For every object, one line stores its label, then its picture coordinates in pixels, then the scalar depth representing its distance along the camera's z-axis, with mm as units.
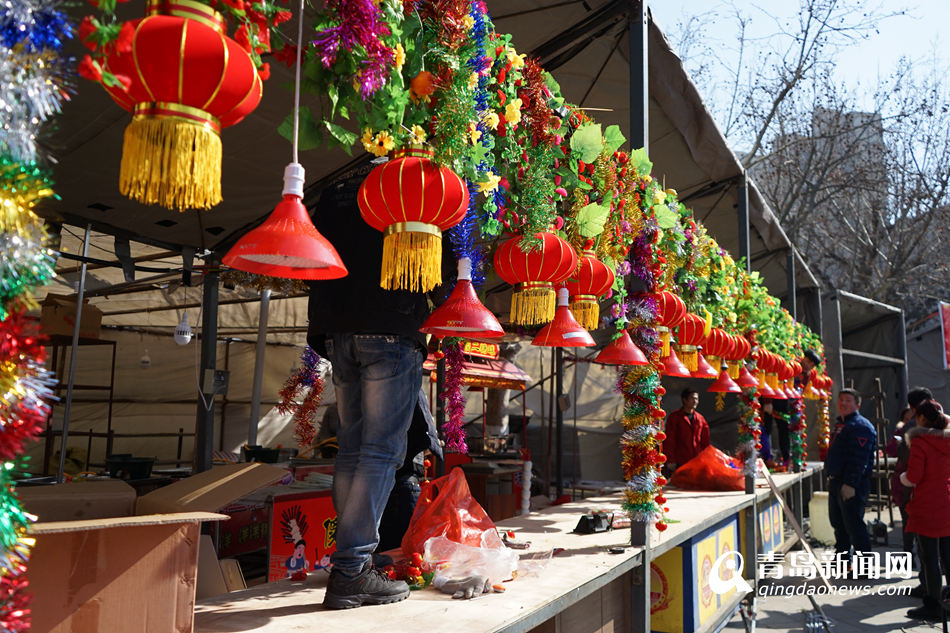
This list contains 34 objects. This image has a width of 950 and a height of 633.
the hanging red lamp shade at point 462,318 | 2607
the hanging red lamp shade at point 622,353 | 3902
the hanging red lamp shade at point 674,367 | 5242
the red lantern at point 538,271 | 3180
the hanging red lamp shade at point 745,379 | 7941
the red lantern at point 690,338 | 5789
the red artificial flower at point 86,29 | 1315
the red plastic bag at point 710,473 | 7273
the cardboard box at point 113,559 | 1546
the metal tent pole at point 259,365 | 8852
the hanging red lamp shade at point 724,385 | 7207
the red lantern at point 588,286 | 3709
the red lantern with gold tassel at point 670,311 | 4840
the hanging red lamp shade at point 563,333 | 3574
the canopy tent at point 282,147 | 4609
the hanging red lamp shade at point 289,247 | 1631
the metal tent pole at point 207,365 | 6824
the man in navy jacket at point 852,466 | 8094
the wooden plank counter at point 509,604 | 2158
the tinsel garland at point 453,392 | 4164
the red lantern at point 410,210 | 2146
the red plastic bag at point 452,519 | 2949
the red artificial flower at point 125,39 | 1322
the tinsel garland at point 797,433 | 10734
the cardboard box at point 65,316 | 6367
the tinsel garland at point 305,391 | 4648
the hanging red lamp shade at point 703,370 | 6289
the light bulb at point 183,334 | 7867
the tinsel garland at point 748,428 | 7279
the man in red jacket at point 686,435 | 9234
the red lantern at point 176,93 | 1354
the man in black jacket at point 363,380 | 2371
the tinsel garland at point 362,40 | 1926
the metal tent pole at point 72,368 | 5782
